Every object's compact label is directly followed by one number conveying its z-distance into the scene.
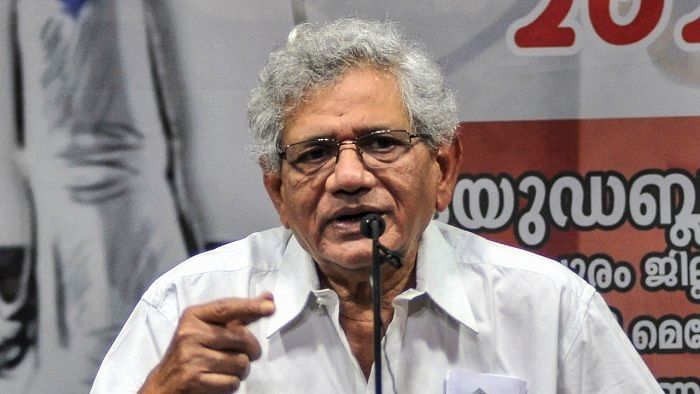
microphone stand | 2.63
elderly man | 2.80
